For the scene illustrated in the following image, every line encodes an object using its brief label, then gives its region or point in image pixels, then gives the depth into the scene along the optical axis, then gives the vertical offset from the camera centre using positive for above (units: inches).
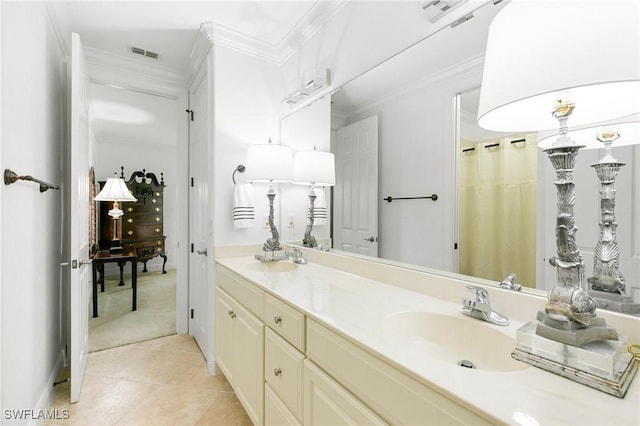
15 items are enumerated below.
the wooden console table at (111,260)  128.9 -22.6
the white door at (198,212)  96.3 -0.5
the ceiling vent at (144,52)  96.0 +52.1
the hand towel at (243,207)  87.0 +1.1
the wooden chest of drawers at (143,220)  197.3 -6.4
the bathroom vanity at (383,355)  23.2 -15.0
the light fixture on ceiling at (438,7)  47.6 +33.4
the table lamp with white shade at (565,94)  20.9 +10.1
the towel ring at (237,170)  90.2 +12.5
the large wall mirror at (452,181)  35.0 +4.8
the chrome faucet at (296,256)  80.0 -12.5
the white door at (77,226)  71.5 -3.8
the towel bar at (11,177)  46.6 +5.4
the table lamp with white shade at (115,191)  134.4 +8.9
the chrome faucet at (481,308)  37.6 -12.6
